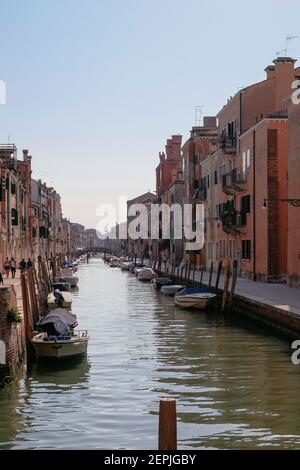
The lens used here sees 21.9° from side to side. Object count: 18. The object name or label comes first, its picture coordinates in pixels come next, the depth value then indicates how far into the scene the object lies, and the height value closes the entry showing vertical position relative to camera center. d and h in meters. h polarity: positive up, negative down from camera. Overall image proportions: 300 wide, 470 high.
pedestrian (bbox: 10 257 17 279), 47.41 -1.44
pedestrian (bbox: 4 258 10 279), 49.06 -1.50
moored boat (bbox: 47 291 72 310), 35.97 -2.72
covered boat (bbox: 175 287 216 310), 36.97 -2.65
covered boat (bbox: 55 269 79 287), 58.24 -2.65
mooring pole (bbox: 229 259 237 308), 33.76 -2.03
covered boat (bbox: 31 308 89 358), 20.86 -2.65
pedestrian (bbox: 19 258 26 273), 50.80 -1.41
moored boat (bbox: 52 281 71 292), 49.78 -2.74
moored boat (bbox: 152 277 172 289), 54.72 -2.76
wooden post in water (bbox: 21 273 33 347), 20.81 -1.80
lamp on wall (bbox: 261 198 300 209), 33.66 +1.84
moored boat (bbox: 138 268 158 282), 69.69 -2.85
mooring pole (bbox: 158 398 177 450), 8.61 -2.04
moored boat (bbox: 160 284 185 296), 48.00 -2.87
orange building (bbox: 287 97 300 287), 35.62 +2.13
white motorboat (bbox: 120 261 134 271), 100.39 -2.90
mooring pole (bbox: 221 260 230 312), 34.81 -2.10
